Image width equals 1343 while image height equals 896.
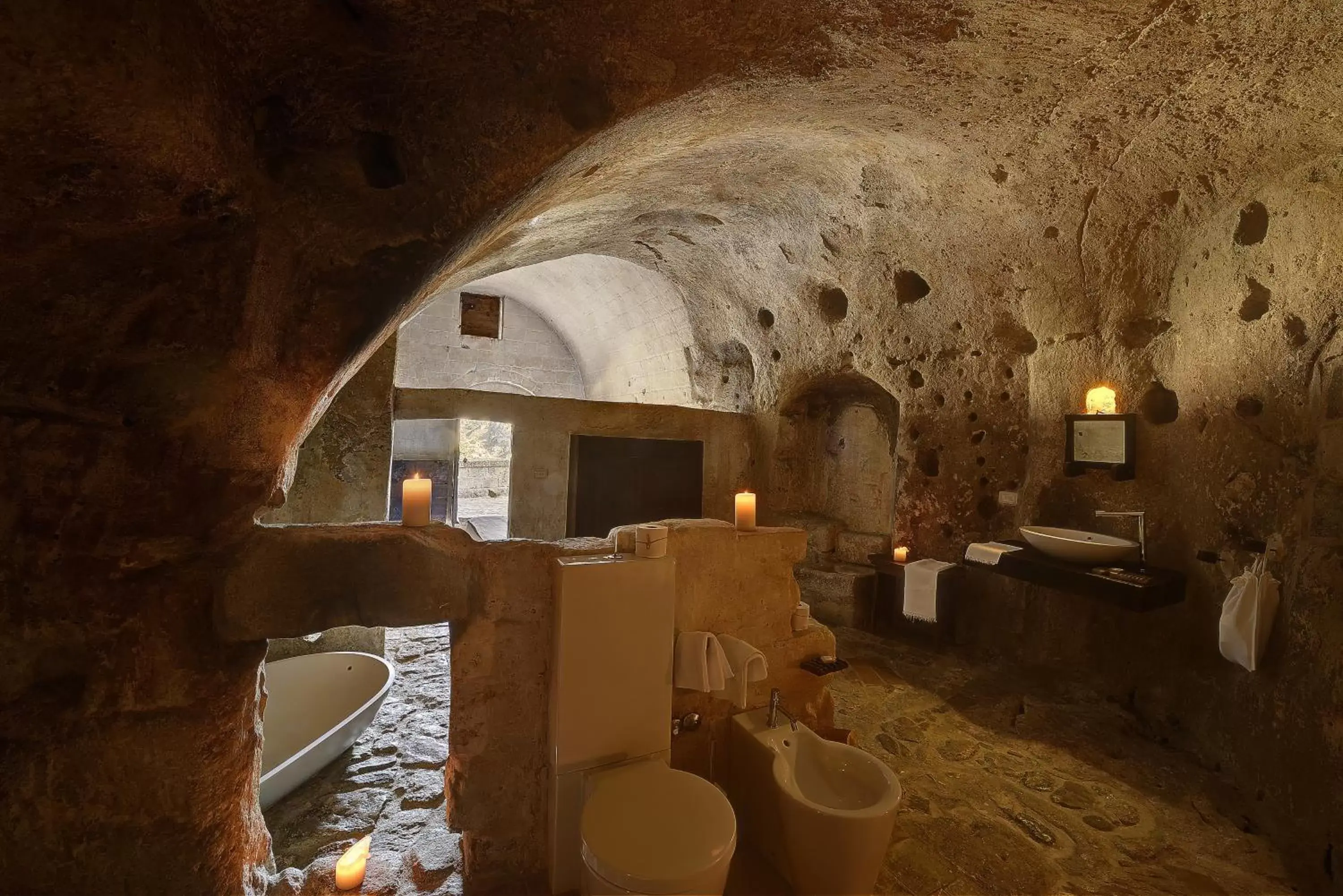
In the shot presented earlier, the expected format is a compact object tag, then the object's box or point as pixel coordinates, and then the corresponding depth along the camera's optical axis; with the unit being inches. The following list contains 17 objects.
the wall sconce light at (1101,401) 185.3
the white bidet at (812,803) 98.1
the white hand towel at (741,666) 115.6
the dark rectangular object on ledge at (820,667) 135.5
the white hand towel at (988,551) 187.3
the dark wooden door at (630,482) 256.5
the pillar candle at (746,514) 133.7
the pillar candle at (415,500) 107.4
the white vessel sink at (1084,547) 167.9
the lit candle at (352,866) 101.4
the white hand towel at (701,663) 112.7
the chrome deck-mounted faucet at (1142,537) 177.2
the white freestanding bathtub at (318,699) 146.7
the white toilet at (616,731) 90.0
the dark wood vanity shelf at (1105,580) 154.1
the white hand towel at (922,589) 218.5
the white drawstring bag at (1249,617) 135.0
